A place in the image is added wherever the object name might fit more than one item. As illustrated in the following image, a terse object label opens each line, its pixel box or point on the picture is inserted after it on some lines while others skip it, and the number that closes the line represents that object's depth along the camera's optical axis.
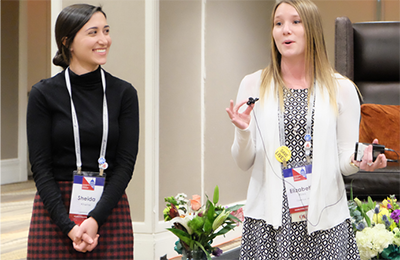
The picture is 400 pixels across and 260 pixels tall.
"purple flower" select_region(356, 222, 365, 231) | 4.19
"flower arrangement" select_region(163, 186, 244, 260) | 3.85
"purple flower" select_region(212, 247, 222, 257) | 3.91
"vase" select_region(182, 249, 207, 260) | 3.86
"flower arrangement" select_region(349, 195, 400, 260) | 4.11
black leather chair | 5.49
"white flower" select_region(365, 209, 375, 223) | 4.30
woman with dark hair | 3.36
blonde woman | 3.45
